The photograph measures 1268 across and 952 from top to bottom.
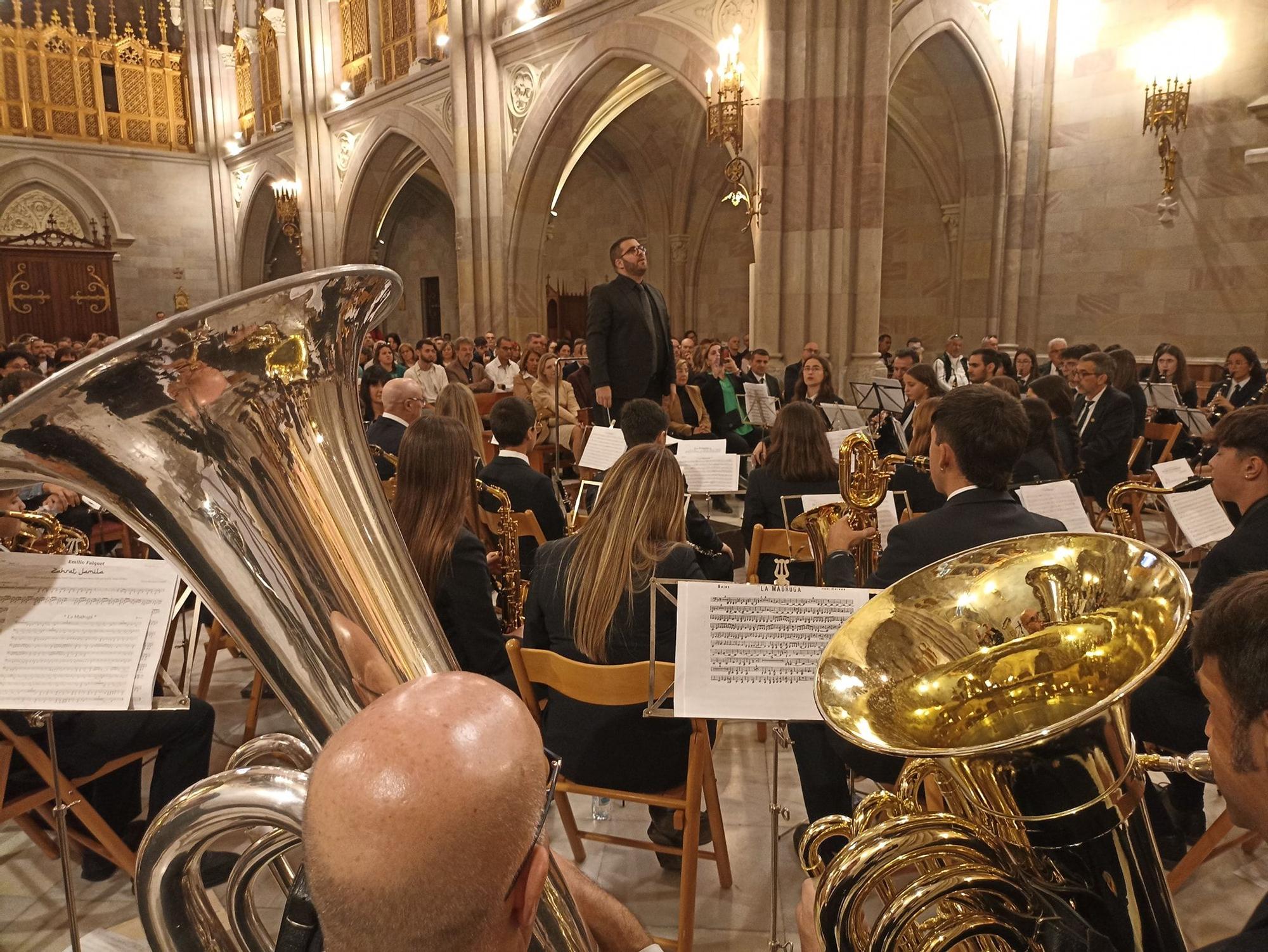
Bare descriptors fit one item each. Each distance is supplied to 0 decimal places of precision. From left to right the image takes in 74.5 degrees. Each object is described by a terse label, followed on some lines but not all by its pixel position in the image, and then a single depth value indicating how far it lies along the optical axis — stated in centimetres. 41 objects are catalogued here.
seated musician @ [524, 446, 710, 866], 233
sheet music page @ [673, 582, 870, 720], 185
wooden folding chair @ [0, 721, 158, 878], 221
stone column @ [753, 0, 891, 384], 794
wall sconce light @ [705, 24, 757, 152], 812
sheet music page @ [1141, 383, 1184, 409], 682
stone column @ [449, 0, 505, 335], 1209
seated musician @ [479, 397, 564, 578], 385
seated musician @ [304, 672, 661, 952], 73
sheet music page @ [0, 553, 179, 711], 180
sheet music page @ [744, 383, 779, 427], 726
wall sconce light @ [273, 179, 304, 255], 1631
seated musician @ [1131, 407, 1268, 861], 222
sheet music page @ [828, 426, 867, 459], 459
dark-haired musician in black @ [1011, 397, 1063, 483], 419
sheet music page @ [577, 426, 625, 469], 443
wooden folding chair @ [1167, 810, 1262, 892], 220
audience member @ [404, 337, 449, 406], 947
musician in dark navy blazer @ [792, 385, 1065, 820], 223
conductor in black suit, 479
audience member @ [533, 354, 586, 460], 757
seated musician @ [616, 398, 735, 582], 328
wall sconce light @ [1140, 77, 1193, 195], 902
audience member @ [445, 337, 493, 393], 951
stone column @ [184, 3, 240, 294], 1845
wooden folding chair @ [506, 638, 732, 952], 206
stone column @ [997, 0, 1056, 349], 1073
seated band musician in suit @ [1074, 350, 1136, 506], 555
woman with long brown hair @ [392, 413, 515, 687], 275
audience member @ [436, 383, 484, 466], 477
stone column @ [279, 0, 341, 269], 1552
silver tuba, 118
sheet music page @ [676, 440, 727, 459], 417
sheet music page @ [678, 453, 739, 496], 409
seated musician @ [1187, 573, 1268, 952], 112
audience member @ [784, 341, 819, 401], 779
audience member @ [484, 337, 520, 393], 988
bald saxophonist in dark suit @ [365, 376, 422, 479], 461
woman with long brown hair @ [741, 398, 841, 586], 378
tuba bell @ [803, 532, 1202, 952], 115
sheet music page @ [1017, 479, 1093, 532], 312
